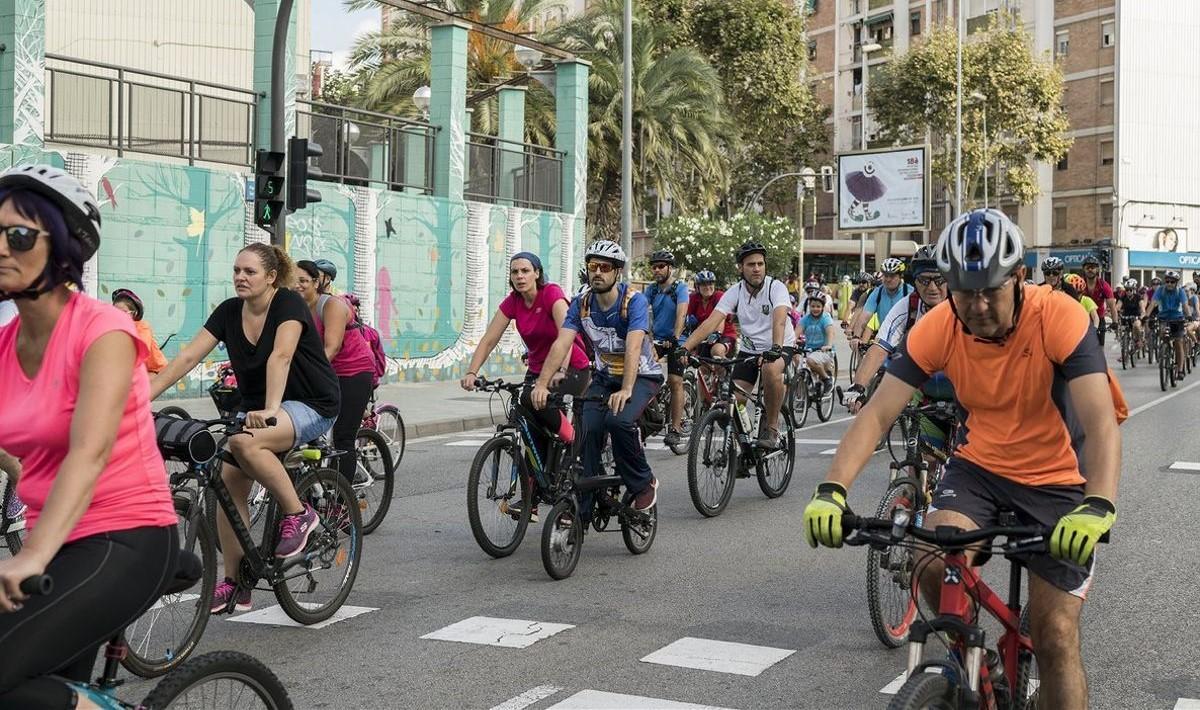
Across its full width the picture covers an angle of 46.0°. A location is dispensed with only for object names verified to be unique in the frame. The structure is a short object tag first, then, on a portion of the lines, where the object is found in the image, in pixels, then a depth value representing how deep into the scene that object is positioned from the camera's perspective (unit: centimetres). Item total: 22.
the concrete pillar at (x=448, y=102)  2386
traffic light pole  1537
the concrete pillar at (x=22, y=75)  1656
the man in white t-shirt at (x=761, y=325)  1076
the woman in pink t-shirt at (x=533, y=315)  841
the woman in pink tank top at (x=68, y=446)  281
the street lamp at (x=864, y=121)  5756
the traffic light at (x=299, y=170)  1545
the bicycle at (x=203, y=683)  314
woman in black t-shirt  590
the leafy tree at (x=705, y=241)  4462
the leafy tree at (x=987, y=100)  5569
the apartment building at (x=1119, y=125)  6316
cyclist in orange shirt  364
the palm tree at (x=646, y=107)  3641
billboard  4253
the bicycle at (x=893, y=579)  602
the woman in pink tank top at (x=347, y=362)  855
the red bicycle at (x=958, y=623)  330
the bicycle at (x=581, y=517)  747
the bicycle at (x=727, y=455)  968
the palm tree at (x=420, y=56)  3166
